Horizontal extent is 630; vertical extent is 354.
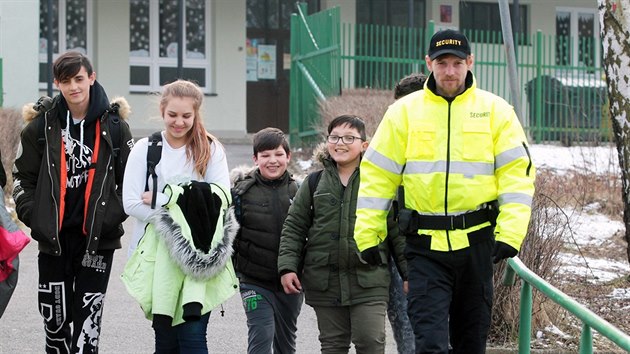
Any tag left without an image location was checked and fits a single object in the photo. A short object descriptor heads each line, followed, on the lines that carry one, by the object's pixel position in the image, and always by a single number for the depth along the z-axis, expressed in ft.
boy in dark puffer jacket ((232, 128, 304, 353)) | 30.50
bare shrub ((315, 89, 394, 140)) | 64.86
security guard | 25.44
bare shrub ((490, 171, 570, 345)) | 36.30
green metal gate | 81.80
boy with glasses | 29.00
